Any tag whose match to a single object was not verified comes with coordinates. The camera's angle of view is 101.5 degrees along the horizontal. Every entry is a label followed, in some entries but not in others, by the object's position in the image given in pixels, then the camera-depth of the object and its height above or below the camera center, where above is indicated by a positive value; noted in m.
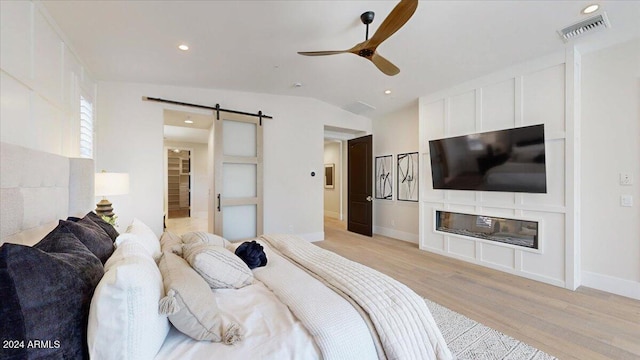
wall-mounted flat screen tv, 3.25 +0.28
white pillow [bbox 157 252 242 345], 1.09 -0.57
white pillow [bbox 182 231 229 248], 2.06 -0.47
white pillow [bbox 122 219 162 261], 1.69 -0.39
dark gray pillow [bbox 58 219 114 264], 1.35 -0.32
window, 3.17 +0.67
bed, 0.85 -0.53
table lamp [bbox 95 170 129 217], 3.04 -0.07
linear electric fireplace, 3.44 -0.69
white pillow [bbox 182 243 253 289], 1.53 -0.52
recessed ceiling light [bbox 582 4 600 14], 2.35 +1.57
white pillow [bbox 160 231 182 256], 1.83 -0.49
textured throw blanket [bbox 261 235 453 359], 1.27 -0.68
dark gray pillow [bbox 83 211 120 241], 1.82 -0.32
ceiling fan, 1.90 +1.25
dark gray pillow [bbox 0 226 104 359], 0.77 -0.39
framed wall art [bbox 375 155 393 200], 5.86 +0.07
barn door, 4.44 +0.08
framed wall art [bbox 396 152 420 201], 5.25 +0.10
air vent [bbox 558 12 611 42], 2.51 +1.55
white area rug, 1.89 -1.25
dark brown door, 5.90 -0.10
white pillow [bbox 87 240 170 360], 0.89 -0.48
